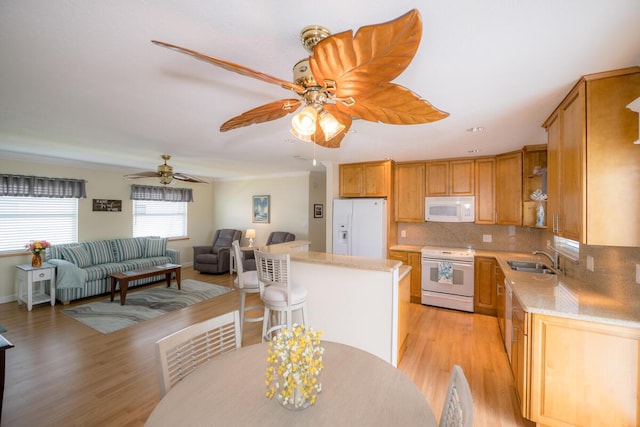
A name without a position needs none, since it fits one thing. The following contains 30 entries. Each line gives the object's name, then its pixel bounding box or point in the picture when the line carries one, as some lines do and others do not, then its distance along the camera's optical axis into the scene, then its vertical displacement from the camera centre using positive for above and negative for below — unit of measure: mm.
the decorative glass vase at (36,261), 4199 -741
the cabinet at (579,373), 1578 -958
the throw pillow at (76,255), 4621 -726
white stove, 3930 -925
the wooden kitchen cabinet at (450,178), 4211 +613
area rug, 3654 -1437
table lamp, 6554 -470
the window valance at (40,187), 4289 +453
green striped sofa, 4355 -860
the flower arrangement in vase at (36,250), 4203 -582
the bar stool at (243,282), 2861 -730
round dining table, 990 -746
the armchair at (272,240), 5863 -578
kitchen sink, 3182 -607
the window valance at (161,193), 6004 +492
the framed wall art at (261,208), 6922 +172
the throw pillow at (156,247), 5793 -724
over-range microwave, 4176 +111
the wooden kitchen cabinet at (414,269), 4320 -849
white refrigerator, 4293 -191
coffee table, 4316 -1031
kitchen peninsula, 2508 -826
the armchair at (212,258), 6289 -1010
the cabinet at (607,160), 1627 +353
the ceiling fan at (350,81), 828 +524
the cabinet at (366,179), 4457 +617
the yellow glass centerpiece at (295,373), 1036 -613
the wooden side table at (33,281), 4008 -1031
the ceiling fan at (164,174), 4059 +605
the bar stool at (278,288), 2444 -708
